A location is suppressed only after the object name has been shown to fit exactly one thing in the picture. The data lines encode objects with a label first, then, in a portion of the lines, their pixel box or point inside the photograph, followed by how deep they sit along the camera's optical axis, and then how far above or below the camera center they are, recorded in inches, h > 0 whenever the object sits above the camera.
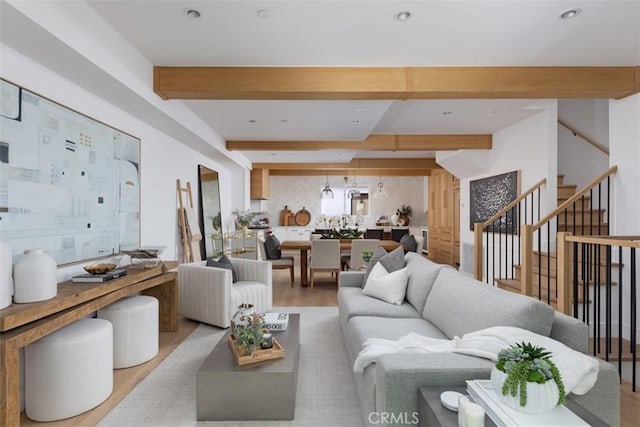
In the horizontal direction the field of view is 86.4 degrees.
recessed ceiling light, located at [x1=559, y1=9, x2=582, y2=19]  89.9 +53.8
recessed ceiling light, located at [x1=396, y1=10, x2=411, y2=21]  89.4 +52.8
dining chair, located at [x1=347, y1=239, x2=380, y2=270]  220.8 -21.8
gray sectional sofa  58.1 -27.2
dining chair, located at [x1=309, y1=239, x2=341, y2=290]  218.4 -26.7
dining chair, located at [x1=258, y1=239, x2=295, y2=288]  226.3 -31.7
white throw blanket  55.1 -25.5
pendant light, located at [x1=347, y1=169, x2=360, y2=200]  418.8 +27.8
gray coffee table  78.9 -41.7
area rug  81.1 -48.8
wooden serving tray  82.0 -34.7
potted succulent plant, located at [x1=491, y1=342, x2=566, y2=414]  47.4 -23.8
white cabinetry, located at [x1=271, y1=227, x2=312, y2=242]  392.2 -20.2
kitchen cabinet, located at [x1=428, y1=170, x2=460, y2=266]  317.7 -3.1
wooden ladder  186.4 -7.1
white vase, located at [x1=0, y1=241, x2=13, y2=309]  68.7 -12.3
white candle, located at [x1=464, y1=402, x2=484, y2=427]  45.7 -27.1
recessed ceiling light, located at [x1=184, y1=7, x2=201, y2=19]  88.3 +52.9
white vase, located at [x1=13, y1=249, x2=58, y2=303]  74.5 -13.9
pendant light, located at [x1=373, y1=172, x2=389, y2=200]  351.9 +23.3
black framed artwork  208.5 +11.5
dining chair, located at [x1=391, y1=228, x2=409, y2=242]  378.0 -21.0
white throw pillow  124.1 -26.8
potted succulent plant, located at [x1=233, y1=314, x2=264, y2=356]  84.6 -30.8
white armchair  140.3 -33.3
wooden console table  62.6 -22.9
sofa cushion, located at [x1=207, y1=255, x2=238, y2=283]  155.7 -22.3
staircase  149.2 -19.7
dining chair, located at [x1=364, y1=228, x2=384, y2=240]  378.3 -20.4
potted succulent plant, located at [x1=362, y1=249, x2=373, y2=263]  185.6 -22.1
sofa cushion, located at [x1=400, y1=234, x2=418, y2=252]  236.7 -19.8
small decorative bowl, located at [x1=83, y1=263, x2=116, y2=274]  100.2 -16.0
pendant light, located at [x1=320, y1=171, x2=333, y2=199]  415.4 +25.2
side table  48.4 -29.4
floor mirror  222.8 +1.1
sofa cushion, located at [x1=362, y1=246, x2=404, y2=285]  137.4 -19.1
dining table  230.1 -22.1
